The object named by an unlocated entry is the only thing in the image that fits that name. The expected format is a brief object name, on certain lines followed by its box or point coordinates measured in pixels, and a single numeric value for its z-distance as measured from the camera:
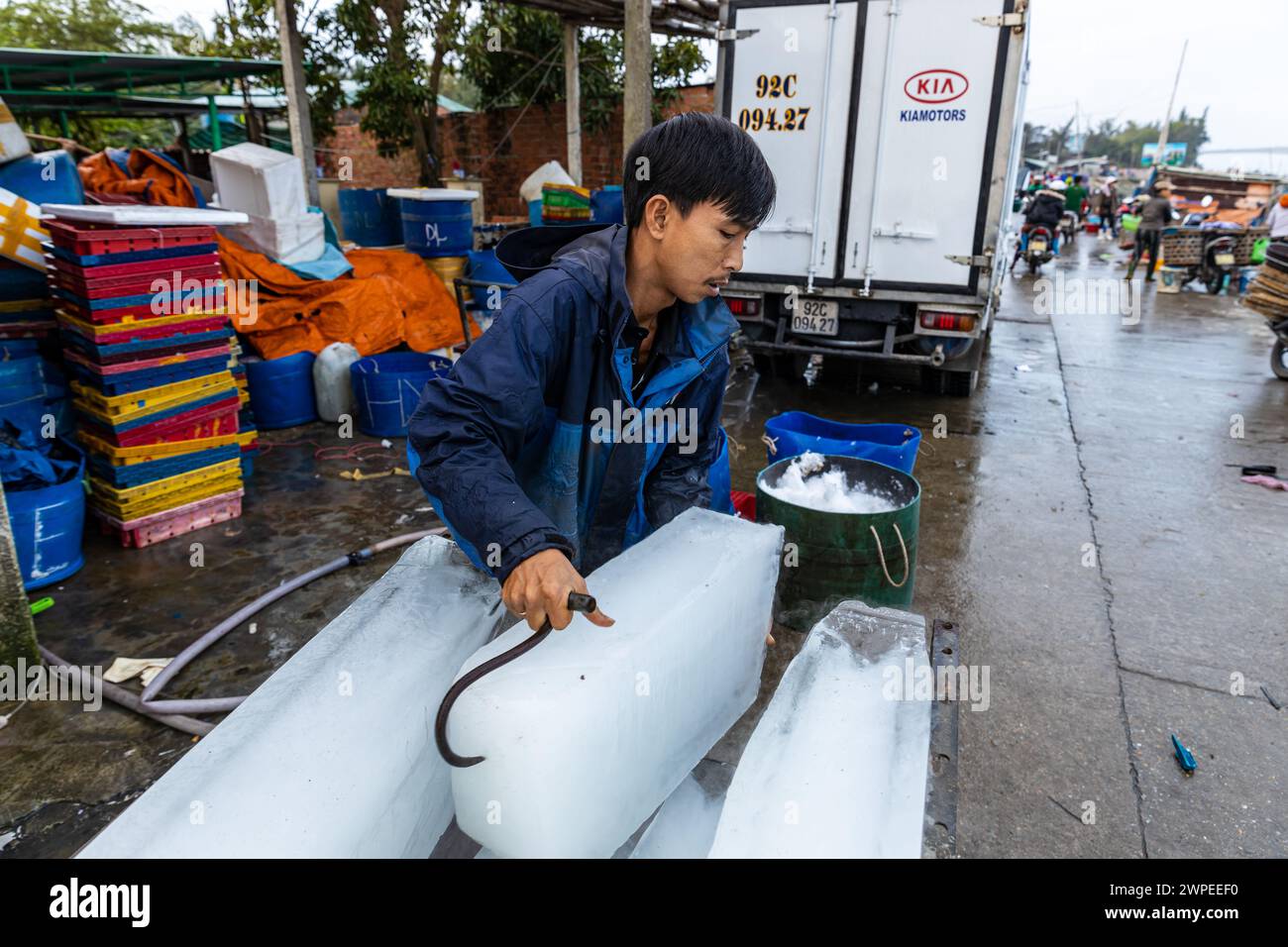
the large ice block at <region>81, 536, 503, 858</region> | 0.97
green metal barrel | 2.96
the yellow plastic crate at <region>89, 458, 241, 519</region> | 3.75
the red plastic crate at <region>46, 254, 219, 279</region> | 3.51
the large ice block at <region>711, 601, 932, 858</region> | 1.03
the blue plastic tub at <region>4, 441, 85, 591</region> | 3.26
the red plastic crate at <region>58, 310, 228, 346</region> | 3.56
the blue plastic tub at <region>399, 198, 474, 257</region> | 7.25
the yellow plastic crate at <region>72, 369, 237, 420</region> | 3.63
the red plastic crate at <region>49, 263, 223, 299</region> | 3.51
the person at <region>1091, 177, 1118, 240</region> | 23.73
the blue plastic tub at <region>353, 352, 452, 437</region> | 5.32
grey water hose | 2.59
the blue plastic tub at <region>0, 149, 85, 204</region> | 4.41
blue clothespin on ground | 2.48
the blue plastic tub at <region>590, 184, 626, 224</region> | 7.75
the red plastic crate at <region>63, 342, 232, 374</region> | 3.58
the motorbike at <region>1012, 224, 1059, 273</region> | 14.81
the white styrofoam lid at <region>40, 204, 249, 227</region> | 3.50
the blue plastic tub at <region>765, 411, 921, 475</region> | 3.59
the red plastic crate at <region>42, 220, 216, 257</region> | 3.46
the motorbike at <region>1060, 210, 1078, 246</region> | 19.98
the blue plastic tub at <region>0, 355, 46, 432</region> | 3.62
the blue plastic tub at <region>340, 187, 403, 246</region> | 8.63
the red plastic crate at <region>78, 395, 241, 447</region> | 3.69
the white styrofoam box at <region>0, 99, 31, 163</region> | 4.34
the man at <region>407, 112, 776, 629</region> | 1.24
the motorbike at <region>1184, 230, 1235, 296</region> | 12.43
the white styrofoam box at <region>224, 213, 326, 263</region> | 6.04
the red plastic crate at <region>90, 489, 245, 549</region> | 3.79
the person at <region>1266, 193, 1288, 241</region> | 8.85
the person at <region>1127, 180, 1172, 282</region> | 13.59
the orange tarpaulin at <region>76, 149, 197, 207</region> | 5.39
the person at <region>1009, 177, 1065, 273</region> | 15.27
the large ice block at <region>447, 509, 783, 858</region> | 1.08
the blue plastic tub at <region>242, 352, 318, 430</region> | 5.47
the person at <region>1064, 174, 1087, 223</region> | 19.67
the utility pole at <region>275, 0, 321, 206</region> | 6.53
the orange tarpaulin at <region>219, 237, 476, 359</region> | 5.75
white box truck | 4.95
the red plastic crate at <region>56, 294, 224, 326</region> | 3.54
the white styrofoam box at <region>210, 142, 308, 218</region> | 5.95
